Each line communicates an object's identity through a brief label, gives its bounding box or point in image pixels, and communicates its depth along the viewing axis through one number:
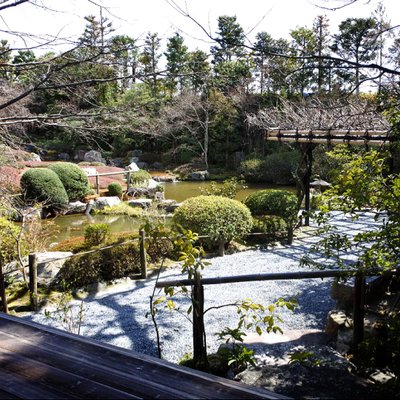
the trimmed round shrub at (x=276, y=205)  8.34
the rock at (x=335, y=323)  3.70
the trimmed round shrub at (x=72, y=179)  13.40
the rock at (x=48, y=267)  5.52
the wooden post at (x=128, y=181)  15.60
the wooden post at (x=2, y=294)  3.89
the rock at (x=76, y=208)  12.48
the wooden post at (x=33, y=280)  4.88
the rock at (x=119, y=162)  23.14
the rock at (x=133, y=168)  17.34
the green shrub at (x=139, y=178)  16.41
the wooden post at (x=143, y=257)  5.91
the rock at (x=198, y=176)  20.08
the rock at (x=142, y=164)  22.89
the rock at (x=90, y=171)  16.77
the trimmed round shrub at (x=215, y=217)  7.10
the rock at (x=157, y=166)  23.03
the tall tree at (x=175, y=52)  24.75
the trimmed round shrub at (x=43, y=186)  12.09
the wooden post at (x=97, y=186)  15.12
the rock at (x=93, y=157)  21.91
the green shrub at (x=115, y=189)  14.82
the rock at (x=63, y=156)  23.29
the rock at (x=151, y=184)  15.83
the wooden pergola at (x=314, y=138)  7.08
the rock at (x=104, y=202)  12.74
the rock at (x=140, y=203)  13.27
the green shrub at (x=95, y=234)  6.26
